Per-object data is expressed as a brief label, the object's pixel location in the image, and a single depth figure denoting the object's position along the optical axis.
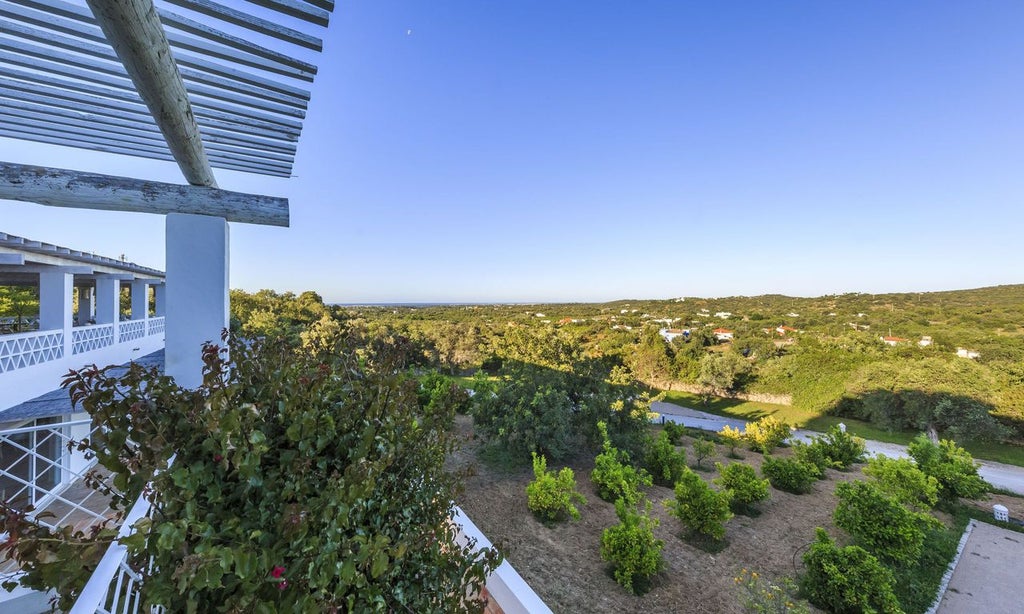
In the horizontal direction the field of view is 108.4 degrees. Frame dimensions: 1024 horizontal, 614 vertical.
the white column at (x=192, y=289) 2.37
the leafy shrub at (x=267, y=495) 0.97
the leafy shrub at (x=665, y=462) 6.71
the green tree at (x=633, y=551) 3.76
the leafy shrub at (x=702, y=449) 8.01
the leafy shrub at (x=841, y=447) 8.65
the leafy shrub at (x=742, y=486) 5.67
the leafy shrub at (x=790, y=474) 6.57
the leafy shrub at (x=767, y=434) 9.70
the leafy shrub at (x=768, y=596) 3.18
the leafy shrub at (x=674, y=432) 9.64
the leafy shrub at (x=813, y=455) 7.61
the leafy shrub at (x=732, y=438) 9.69
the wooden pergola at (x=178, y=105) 1.39
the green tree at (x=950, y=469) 6.56
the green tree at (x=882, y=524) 4.50
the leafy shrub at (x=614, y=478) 5.17
